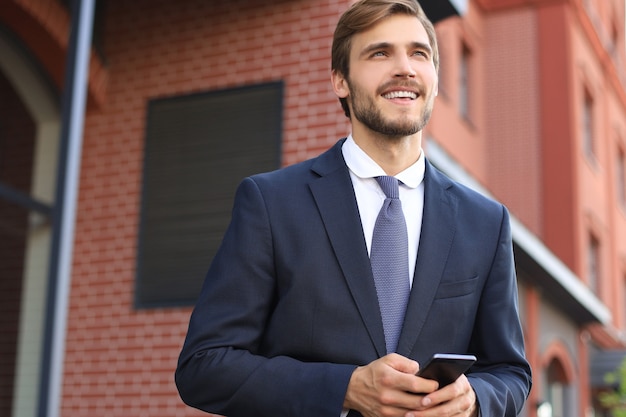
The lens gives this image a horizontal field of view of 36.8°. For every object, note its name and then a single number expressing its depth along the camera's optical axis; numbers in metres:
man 2.10
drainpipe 6.54
